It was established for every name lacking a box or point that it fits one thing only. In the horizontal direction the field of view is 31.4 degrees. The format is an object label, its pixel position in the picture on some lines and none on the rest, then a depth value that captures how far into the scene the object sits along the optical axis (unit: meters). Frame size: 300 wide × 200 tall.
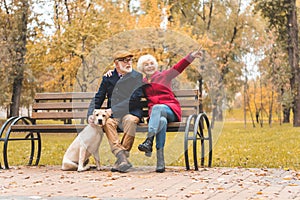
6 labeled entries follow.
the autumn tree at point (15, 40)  25.81
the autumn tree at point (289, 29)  23.12
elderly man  6.91
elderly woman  6.79
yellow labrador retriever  6.95
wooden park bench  6.88
